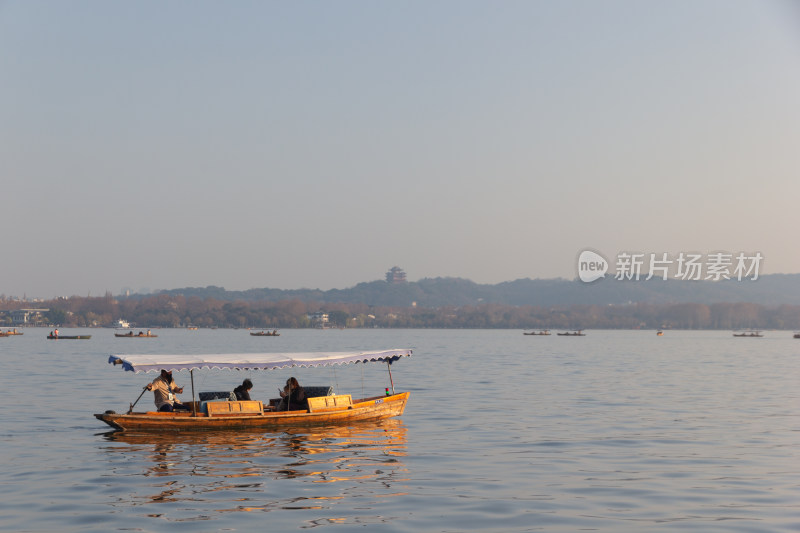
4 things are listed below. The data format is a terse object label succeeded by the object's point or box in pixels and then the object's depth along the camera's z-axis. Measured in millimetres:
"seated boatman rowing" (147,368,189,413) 32938
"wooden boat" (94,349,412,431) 32156
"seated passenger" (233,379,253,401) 34312
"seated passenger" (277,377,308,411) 34781
